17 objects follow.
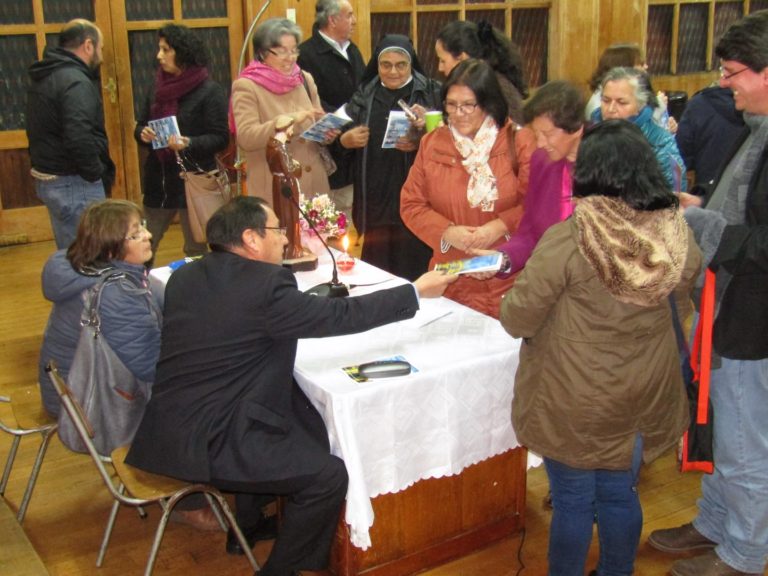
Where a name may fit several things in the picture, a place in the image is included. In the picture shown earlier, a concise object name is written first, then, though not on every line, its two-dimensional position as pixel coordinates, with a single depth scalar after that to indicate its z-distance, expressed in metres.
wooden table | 2.37
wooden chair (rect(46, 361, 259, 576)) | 2.37
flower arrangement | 3.32
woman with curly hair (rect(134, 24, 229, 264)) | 4.50
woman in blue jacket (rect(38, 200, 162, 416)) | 2.71
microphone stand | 2.90
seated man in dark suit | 2.31
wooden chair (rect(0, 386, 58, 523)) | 2.86
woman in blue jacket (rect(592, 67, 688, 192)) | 3.11
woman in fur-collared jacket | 2.01
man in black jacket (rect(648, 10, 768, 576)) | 2.21
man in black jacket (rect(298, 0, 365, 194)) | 4.73
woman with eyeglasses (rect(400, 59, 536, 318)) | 2.96
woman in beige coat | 4.05
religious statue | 3.25
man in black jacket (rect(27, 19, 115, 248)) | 4.17
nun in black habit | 3.97
